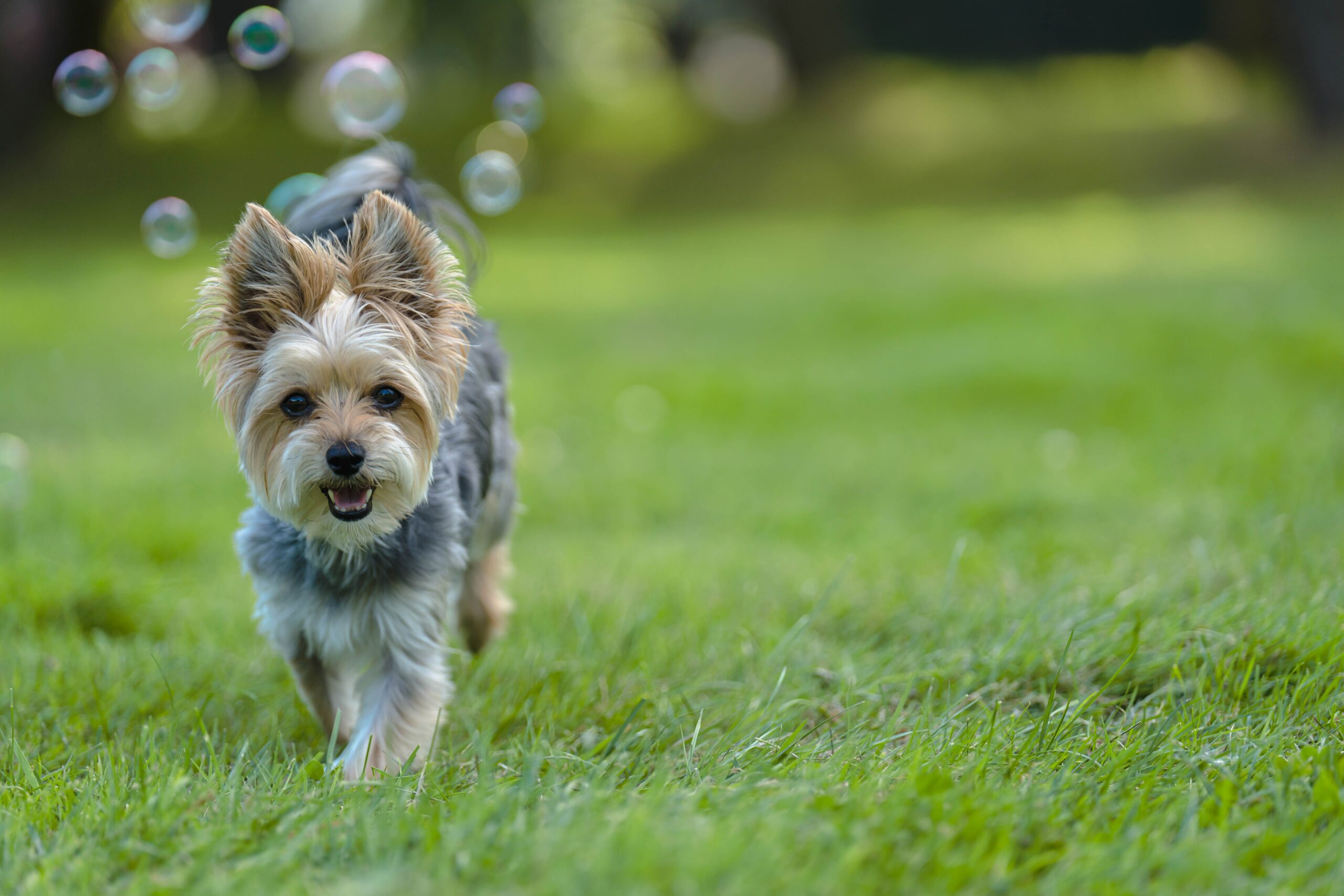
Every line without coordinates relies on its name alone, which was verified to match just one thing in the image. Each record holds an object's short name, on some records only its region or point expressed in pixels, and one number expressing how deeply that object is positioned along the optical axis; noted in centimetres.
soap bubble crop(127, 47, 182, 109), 545
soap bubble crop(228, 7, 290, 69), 515
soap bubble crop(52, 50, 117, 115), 535
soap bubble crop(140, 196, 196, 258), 522
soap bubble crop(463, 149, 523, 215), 568
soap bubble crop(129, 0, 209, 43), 579
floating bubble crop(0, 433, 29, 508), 596
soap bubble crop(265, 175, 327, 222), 505
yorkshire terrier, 359
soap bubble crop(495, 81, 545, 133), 589
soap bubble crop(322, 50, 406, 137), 538
